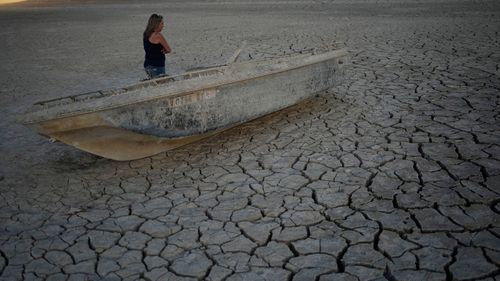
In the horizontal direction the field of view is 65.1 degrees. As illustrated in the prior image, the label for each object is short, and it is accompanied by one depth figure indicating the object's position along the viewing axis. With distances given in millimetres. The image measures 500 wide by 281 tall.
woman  5641
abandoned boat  3590
